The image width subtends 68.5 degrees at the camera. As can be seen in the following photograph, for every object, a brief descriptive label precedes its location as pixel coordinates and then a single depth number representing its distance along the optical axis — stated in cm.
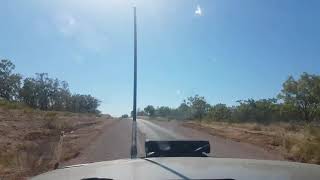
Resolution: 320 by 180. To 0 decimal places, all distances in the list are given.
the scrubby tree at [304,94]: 3321
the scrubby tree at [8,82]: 4891
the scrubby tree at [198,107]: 5415
